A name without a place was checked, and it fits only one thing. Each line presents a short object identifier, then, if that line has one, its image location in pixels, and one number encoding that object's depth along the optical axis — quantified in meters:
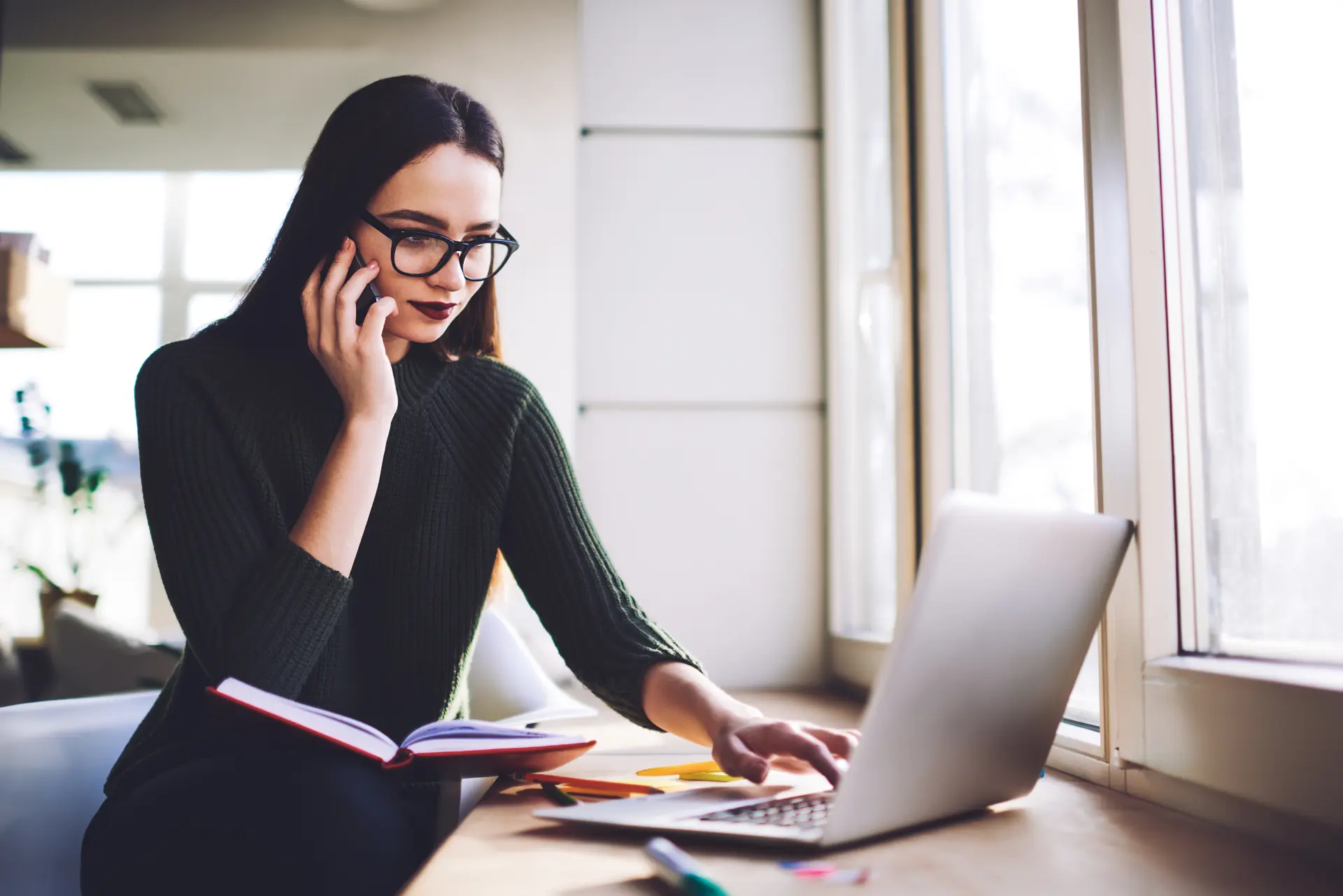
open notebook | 0.74
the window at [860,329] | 1.96
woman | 0.95
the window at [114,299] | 2.32
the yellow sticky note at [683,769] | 0.94
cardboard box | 2.28
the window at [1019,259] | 1.21
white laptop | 0.58
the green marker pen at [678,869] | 0.50
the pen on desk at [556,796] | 0.83
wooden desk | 0.58
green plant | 2.31
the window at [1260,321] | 0.78
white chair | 1.11
